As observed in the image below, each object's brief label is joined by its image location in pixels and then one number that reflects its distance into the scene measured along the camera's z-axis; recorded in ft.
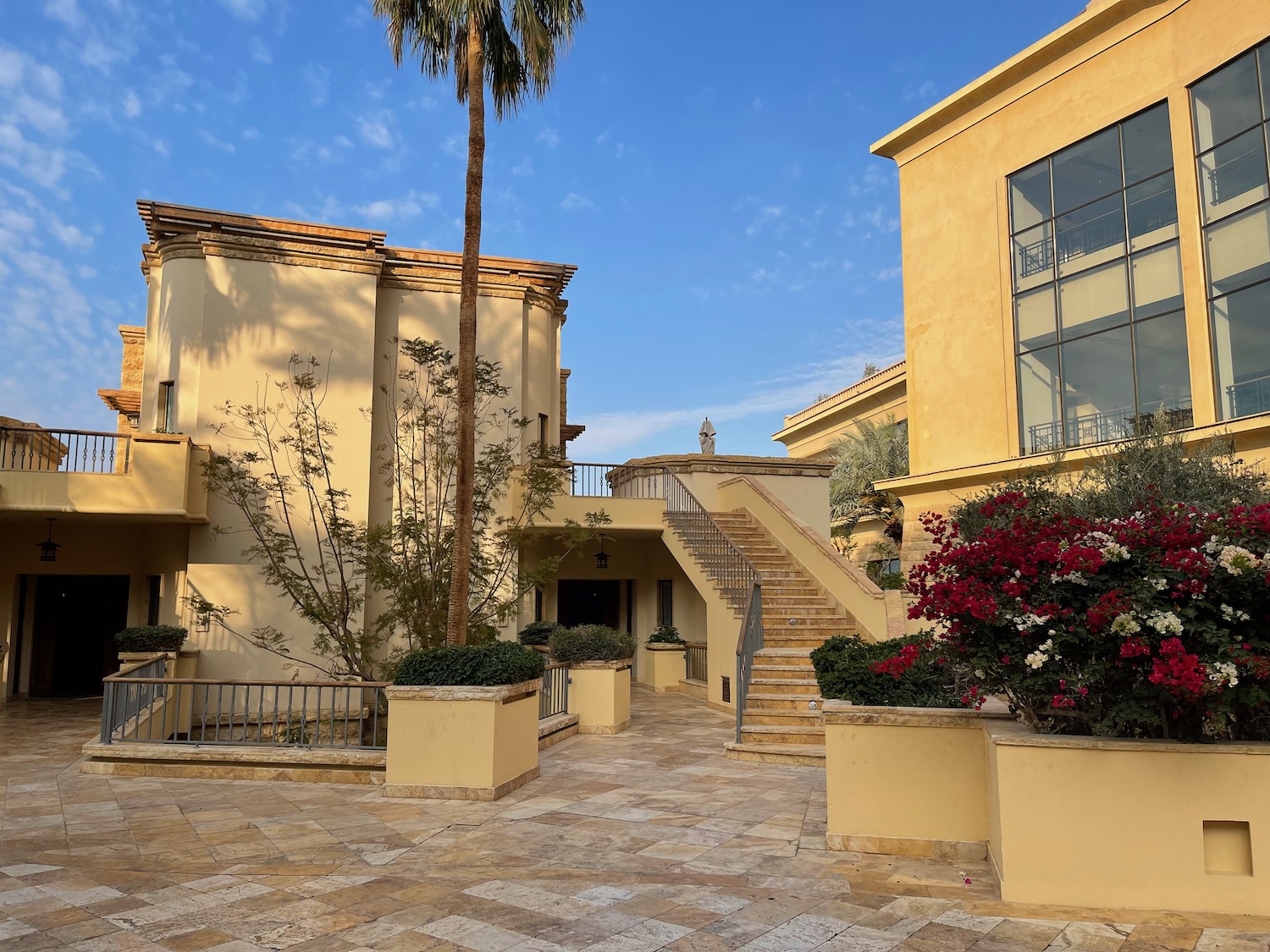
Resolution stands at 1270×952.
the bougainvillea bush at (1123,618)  15.92
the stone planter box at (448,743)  27.27
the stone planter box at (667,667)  59.41
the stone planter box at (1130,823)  16.40
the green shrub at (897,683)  21.99
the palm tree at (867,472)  85.30
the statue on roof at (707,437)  74.13
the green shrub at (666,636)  60.13
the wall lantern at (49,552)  52.80
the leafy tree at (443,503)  41.29
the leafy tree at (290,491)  49.06
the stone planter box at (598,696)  41.37
